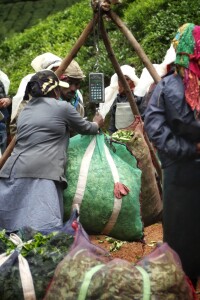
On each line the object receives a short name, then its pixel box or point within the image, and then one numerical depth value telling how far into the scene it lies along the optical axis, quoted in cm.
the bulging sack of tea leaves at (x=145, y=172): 648
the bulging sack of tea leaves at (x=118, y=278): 402
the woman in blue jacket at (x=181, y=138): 462
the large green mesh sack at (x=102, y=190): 585
